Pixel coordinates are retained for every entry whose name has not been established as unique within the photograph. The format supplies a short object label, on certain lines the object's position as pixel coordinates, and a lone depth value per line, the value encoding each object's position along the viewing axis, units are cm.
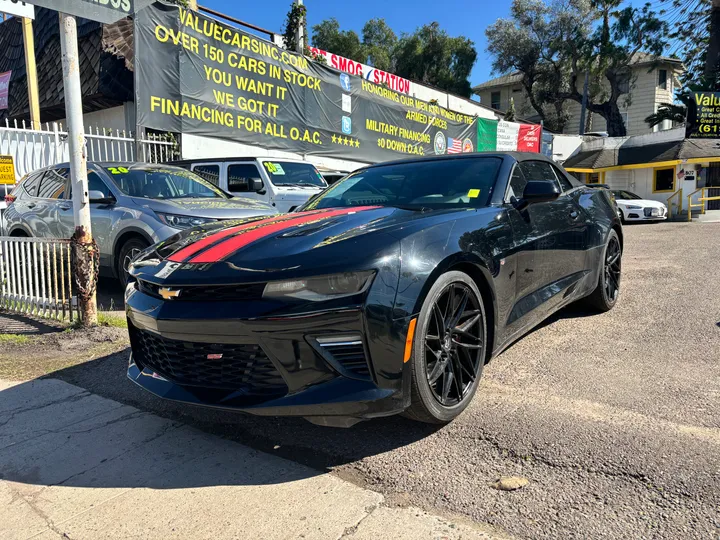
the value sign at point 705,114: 2378
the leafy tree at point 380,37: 4228
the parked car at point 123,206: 575
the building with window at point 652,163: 2372
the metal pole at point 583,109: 3428
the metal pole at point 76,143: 457
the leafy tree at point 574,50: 3478
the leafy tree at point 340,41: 3912
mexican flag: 2197
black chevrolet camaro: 229
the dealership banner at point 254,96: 1029
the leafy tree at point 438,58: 4066
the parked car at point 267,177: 875
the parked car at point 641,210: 1952
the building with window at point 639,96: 3878
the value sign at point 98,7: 425
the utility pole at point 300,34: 1415
